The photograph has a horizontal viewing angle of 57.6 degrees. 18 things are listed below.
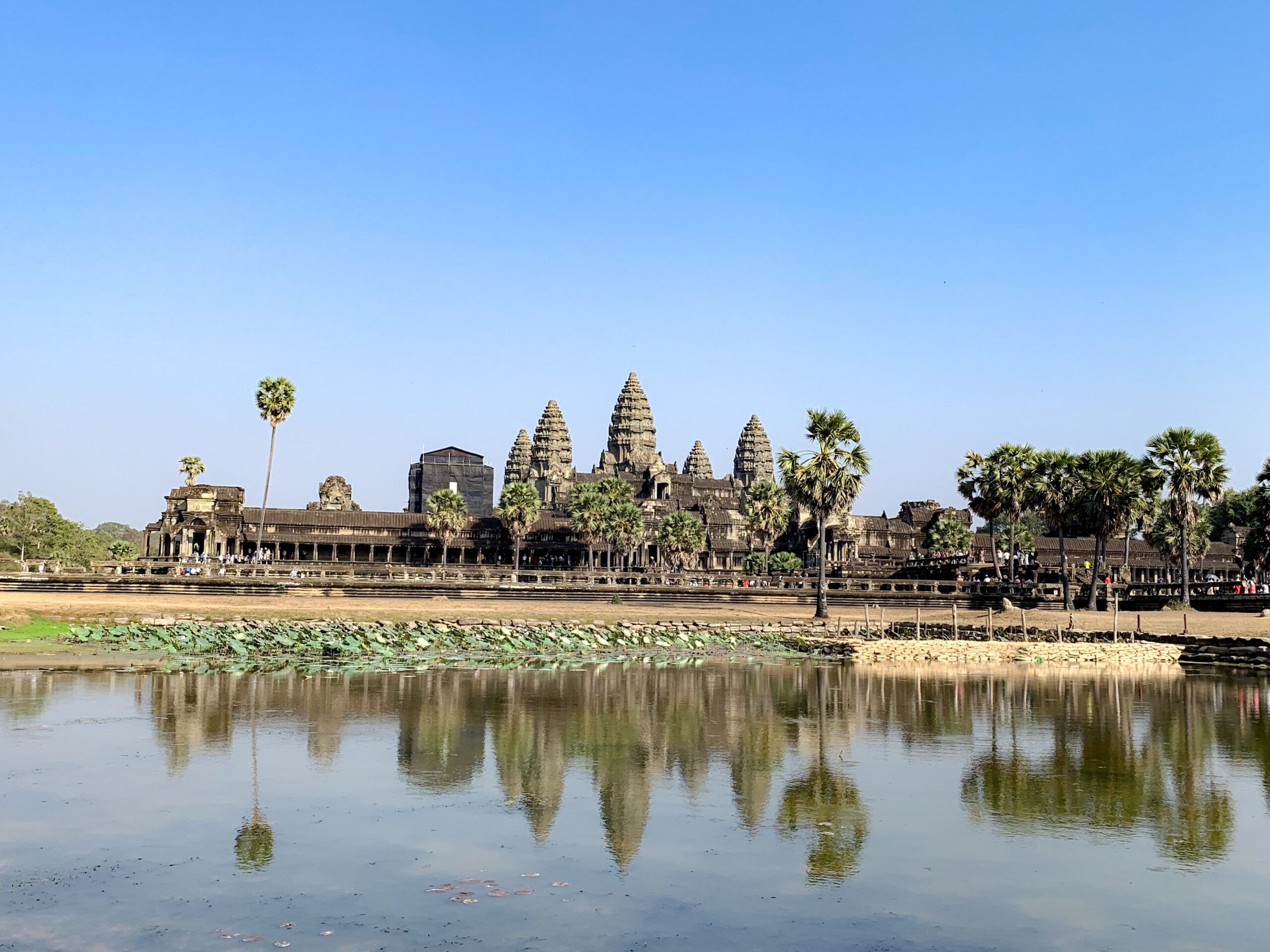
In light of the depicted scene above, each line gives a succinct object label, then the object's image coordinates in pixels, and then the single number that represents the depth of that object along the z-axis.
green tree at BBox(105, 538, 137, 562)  121.56
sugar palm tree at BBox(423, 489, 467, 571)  105.56
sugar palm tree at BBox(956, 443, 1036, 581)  71.94
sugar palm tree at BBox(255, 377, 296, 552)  85.44
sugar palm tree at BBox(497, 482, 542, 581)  104.00
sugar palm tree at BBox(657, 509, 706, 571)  105.44
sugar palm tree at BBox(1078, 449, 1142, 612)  65.69
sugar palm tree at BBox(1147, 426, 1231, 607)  65.38
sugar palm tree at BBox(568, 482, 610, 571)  101.06
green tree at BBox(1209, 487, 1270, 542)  134.75
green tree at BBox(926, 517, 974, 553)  112.69
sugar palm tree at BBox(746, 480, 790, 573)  102.62
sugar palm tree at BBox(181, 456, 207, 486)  109.19
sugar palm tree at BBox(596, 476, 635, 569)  103.50
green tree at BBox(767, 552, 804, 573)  111.56
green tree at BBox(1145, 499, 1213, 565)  84.81
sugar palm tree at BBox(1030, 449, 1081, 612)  70.25
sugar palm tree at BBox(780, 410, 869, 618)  59.03
